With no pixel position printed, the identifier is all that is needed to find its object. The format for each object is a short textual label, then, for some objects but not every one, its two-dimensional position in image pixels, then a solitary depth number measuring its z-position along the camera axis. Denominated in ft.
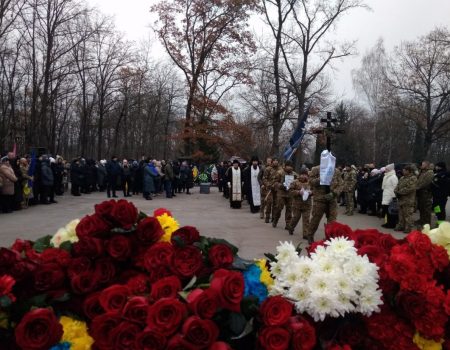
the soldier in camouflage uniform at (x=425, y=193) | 41.24
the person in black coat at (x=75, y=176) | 69.36
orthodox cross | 39.27
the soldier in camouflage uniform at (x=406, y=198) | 38.60
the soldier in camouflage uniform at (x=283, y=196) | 39.28
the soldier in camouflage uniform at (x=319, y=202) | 31.32
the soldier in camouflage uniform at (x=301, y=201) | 34.76
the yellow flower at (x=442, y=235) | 9.30
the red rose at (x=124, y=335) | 6.70
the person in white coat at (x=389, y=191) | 42.63
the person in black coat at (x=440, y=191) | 44.80
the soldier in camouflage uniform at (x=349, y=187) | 53.36
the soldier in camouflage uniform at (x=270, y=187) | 44.18
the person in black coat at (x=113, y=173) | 66.85
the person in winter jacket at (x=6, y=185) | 44.57
